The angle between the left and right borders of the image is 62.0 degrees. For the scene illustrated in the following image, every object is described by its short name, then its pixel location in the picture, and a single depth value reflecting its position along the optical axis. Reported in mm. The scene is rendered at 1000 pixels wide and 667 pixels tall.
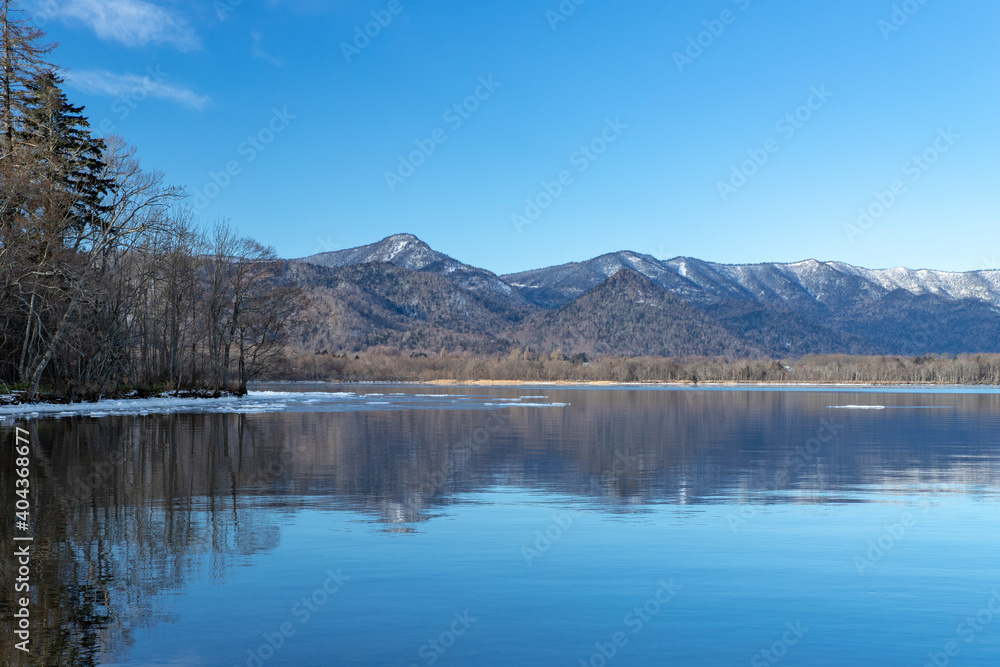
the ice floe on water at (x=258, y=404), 46312
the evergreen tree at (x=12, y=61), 52219
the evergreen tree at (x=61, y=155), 46634
